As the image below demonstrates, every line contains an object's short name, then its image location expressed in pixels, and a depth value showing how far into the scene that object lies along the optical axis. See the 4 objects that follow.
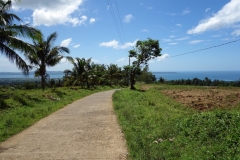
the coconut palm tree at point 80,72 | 22.59
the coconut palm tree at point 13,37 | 8.85
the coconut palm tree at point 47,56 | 16.31
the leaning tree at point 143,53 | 23.30
